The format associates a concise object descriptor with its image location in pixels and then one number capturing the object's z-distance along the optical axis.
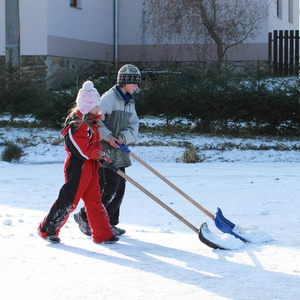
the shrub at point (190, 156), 10.19
